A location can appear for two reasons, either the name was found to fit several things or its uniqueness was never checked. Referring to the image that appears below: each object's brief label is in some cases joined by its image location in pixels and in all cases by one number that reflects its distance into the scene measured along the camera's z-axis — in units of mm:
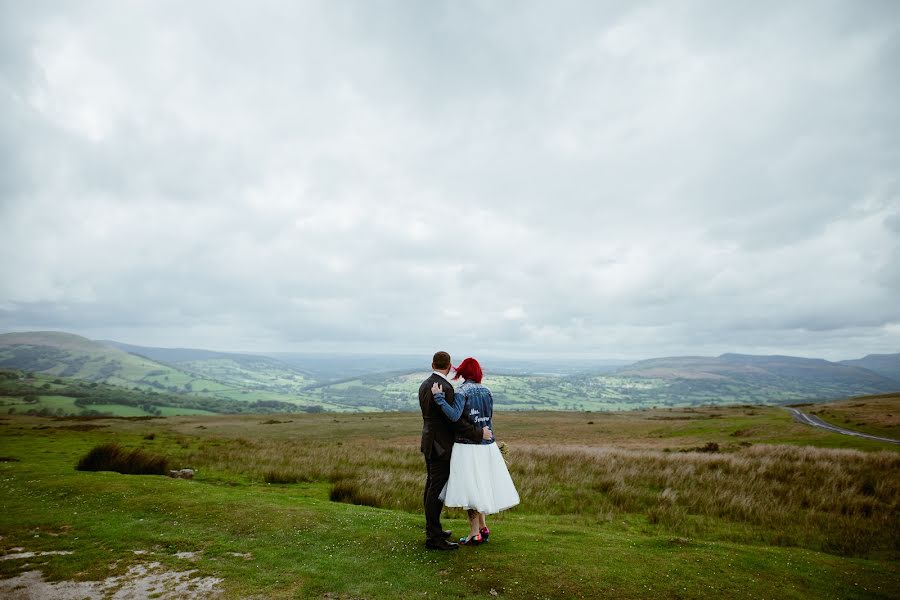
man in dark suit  7699
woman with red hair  7520
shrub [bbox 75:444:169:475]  15992
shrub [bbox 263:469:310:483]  16906
